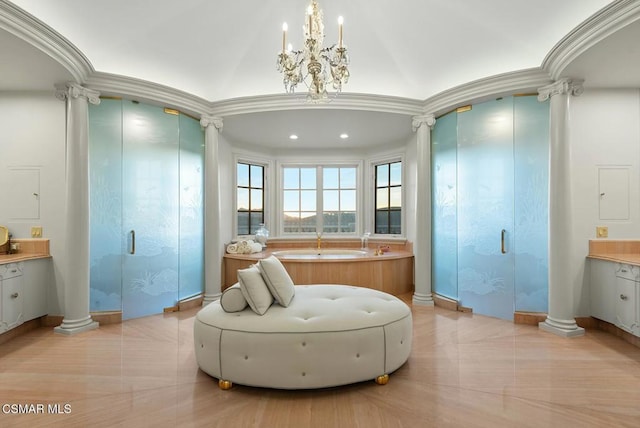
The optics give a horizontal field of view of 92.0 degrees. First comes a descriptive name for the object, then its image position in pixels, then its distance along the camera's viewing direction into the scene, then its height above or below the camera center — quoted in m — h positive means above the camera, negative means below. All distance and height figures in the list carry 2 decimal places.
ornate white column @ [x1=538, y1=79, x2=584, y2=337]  3.16 +0.03
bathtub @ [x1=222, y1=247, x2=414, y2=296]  4.30 -0.78
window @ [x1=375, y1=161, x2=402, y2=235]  5.55 +0.31
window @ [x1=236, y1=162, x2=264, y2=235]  5.52 +0.32
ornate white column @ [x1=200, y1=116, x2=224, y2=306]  4.20 +0.07
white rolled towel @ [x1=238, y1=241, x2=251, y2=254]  4.82 -0.52
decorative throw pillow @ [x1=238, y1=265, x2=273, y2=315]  2.16 -0.54
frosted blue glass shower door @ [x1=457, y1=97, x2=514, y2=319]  3.56 +0.08
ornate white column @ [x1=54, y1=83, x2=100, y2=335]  3.21 +0.05
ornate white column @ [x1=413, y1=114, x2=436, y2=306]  4.21 +0.05
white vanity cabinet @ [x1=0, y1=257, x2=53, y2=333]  2.84 -0.75
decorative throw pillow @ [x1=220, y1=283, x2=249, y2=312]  2.22 -0.62
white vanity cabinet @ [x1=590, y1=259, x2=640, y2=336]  2.77 -0.76
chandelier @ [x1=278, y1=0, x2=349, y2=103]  2.24 +1.15
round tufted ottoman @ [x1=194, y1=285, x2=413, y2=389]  1.95 -0.85
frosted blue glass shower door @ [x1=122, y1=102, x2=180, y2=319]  3.58 +0.07
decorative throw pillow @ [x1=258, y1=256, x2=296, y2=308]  2.28 -0.49
